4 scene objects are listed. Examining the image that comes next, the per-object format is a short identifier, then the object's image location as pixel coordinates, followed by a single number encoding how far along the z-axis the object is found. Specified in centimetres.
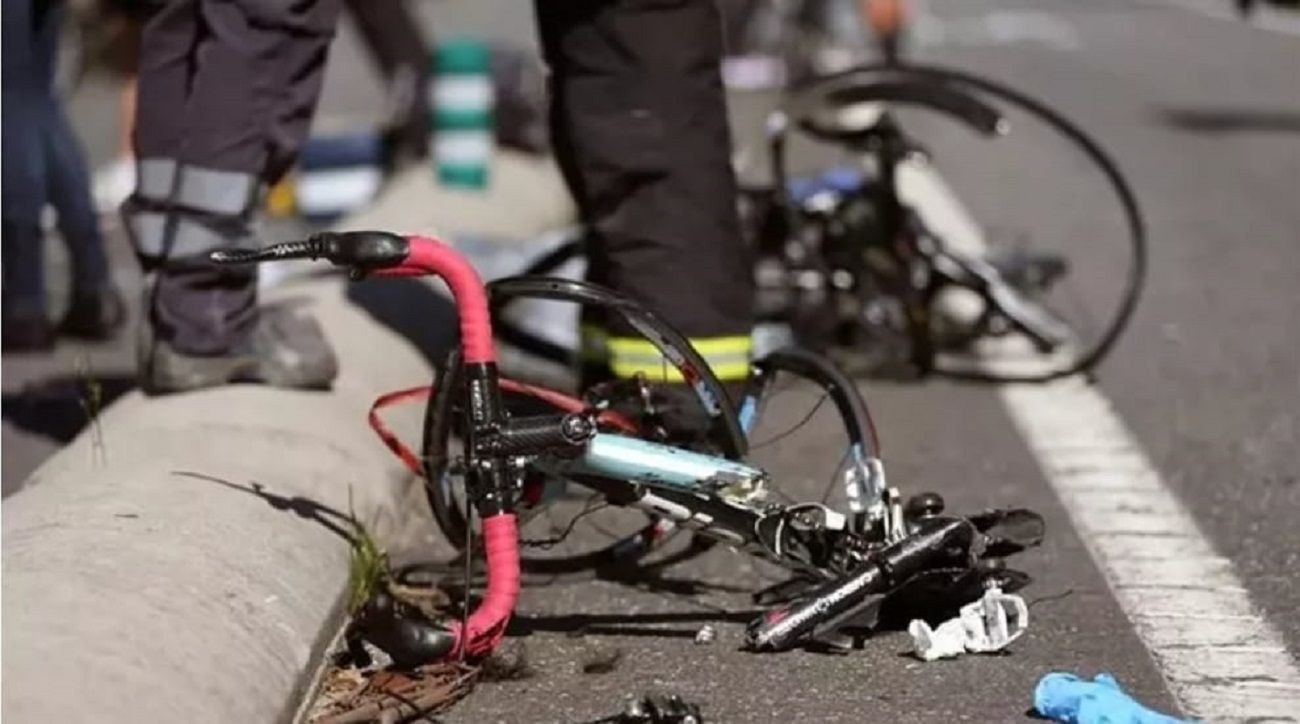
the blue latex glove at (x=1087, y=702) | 679
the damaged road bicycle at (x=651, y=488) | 742
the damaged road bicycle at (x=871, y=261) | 1162
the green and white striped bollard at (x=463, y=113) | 1631
